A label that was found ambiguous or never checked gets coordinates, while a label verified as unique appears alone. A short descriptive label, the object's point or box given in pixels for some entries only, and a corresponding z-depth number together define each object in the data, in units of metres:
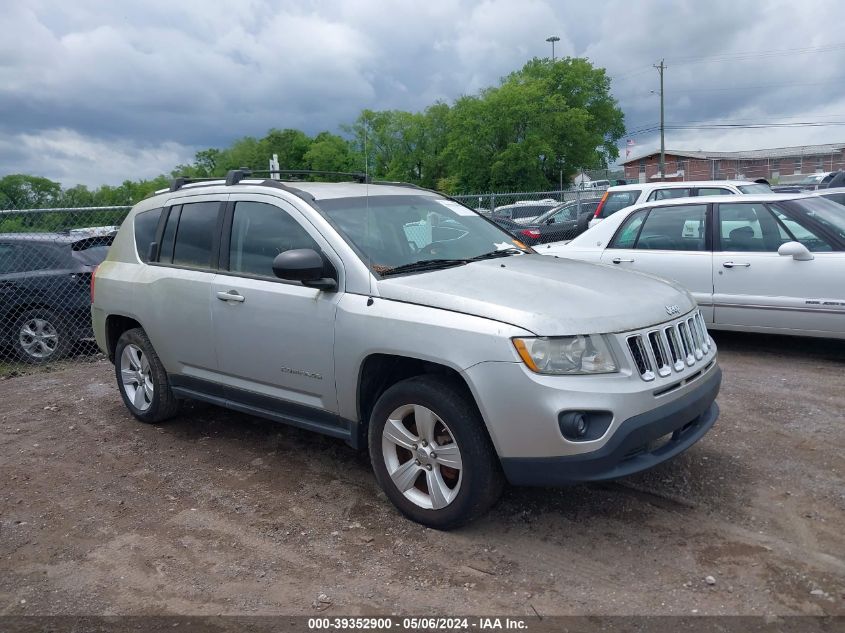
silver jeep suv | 3.34
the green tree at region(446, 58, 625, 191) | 62.81
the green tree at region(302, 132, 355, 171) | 54.20
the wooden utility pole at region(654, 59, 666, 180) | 54.03
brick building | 70.75
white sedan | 6.47
